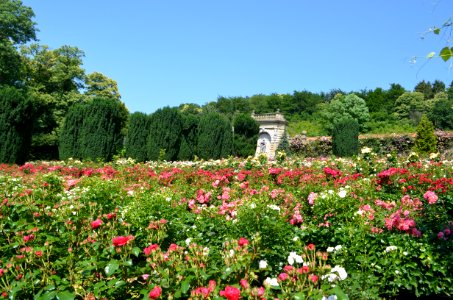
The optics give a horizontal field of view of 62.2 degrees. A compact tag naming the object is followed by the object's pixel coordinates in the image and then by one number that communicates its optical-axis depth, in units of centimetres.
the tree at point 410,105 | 3662
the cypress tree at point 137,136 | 1759
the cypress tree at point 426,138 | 1839
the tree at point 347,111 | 3700
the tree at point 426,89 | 4252
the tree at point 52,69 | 2497
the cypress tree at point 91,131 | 1673
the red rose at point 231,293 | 155
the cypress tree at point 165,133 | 1747
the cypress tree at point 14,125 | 1408
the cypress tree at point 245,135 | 2294
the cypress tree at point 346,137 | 1900
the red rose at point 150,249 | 206
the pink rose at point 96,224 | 241
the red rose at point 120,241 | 207
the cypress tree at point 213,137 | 1902
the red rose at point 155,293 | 163
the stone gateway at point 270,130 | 3234
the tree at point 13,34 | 1941
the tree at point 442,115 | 3133
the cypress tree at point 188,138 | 1847
